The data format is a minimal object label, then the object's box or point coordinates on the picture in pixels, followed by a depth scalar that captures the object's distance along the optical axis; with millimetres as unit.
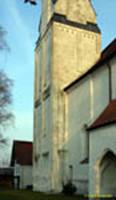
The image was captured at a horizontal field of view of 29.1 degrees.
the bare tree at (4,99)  16183
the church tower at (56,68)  17567
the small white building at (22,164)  29264
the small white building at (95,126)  10709
